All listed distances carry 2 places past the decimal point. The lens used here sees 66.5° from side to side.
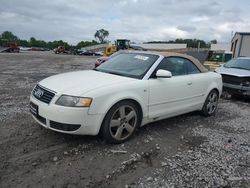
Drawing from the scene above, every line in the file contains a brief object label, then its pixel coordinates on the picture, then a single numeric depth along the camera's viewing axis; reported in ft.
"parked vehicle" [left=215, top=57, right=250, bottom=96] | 19.82
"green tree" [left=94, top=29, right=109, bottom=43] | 313.78
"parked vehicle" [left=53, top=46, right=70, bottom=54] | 147.47
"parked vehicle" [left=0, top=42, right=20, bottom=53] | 122.26
